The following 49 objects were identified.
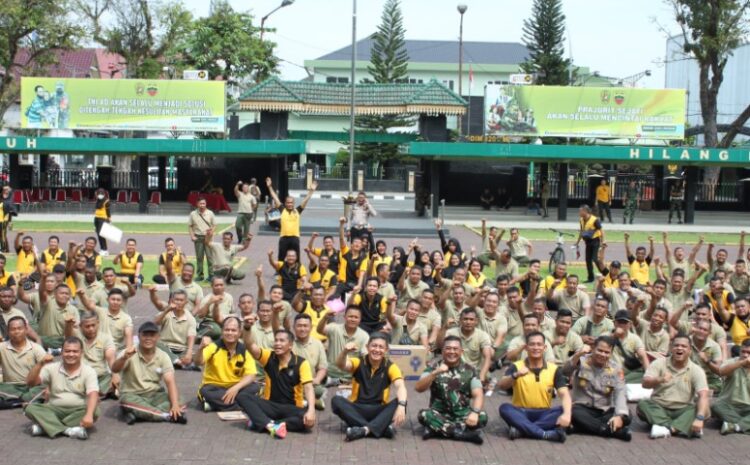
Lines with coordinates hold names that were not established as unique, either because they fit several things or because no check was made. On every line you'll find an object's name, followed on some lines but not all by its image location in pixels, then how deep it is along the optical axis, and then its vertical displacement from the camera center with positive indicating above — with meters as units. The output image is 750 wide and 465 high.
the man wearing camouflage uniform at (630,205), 35.62 -1.08
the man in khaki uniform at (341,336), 11.27 -1.98
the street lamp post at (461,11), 52.00 +8.77
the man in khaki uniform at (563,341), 11.55 -2.02
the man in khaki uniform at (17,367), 10.27 -2.19
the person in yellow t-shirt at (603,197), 35.19 -0.79
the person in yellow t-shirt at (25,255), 16.59 -1.58
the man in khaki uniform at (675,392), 9.88 -2.25
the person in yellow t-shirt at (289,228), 18.91 -1.16
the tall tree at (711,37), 51.22 +7.56
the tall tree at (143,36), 54.34 +7.50
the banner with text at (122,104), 37.62 +2.44
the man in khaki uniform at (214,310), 12.88 -1.95
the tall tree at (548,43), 61.72 +8.52
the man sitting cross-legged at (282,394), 9.66 -2.29
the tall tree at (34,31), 45.91 +6.58
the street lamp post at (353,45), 33.09 +4.37
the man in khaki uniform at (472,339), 11.27 -1.98
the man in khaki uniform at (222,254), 18.62 -1.68
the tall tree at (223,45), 55.91 +7.23
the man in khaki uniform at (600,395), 9.70 -2.25
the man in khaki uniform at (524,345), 10.71 -1.95
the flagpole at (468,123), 65.33 +3.38
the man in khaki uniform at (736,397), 10.02 -2.35
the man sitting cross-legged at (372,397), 9.52 -2.29
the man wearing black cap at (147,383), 9.90 -2.27
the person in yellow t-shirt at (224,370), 10.36 -2.21
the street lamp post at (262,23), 58.56 +9.00
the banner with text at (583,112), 38.50 +2.58
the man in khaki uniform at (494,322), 12.42 -1.94
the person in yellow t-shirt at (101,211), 22.27 -1.07
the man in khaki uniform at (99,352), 10.72 -2.09
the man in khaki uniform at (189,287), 13.84 -1.74
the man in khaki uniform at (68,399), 9.34 -2.32
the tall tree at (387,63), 60.28 +6.92
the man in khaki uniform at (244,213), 24.00 -1.12
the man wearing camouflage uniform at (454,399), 9.51 -2.26
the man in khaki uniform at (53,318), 12.58 -2.04
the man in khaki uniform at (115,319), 11.88 -1.91
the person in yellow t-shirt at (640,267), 16.77 -1.60
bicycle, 20.12 -1.74
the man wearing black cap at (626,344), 11.26 -1.99
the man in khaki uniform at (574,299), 13.96 -1.83
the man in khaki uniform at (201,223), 19.21 -1.12
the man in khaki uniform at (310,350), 10.43 -1.98
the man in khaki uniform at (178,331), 12.20 -2.12
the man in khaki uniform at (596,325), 12.01 -1.89
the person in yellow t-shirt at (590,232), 19.83 -1.18
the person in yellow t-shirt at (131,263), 16.77 -1.70
